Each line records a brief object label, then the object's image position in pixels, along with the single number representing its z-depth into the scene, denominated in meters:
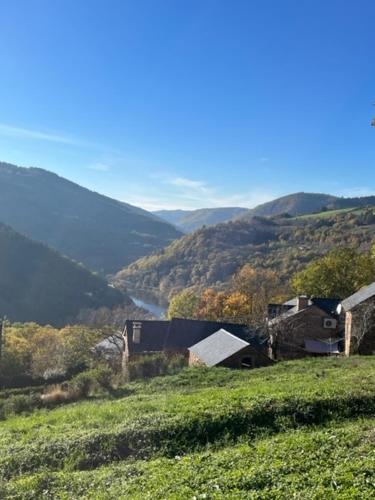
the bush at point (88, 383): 19.23
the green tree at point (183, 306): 64.31
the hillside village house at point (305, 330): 33.94
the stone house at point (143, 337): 35.56
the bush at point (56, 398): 18.45
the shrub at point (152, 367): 23.39
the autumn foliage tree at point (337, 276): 49.66
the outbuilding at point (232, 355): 25.02
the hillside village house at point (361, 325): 27.55
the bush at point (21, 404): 17.48
